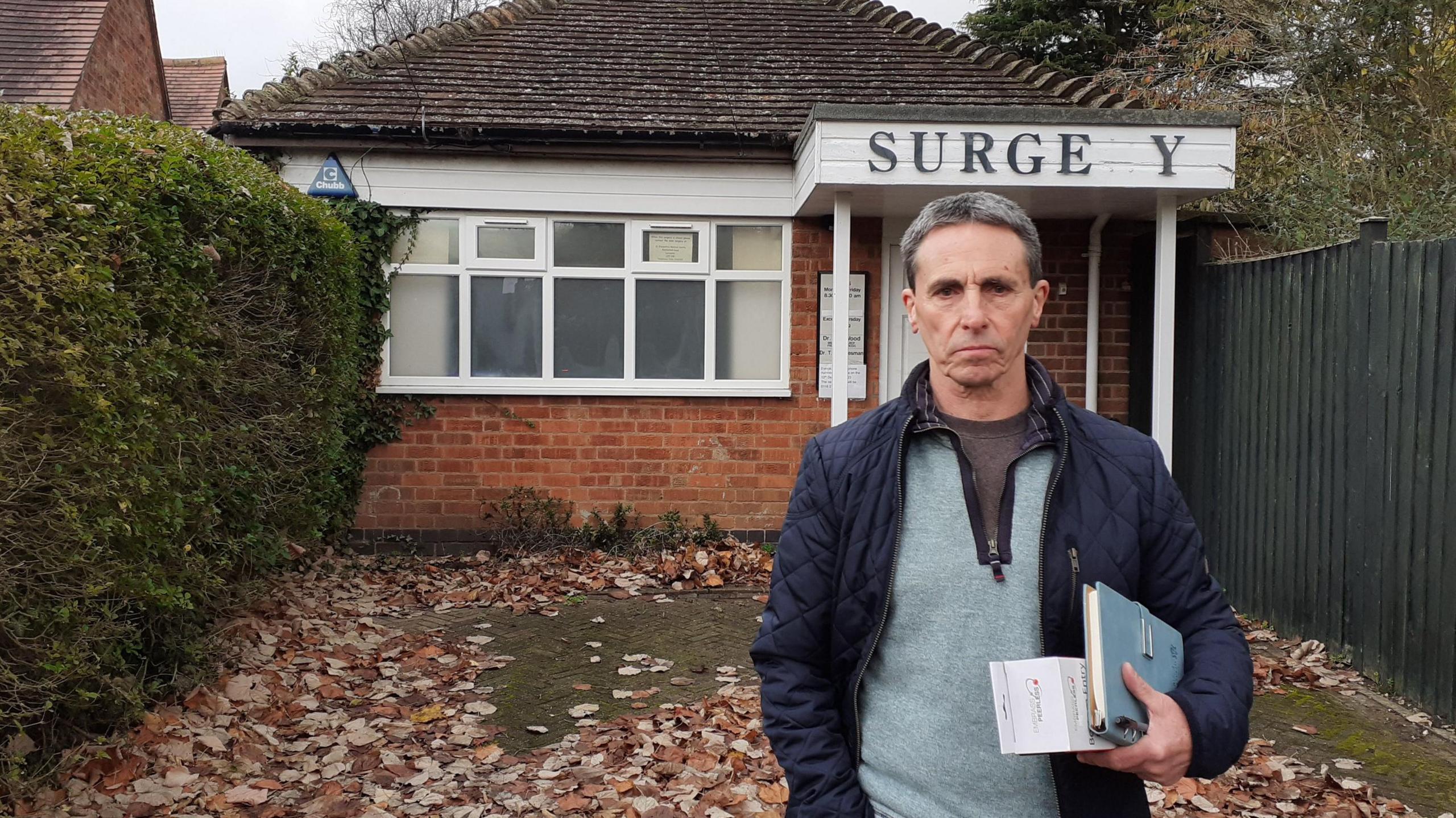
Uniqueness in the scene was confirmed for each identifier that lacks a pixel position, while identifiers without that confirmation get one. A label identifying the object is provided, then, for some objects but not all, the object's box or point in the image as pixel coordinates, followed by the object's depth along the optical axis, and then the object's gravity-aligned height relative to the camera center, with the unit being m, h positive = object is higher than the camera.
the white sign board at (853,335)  8.92 +0.34
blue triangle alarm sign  8.58 +1.55
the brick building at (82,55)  17.34 +5.75
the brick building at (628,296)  8.72 +0.67
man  1.83 -0.35
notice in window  8.98 +1.08
